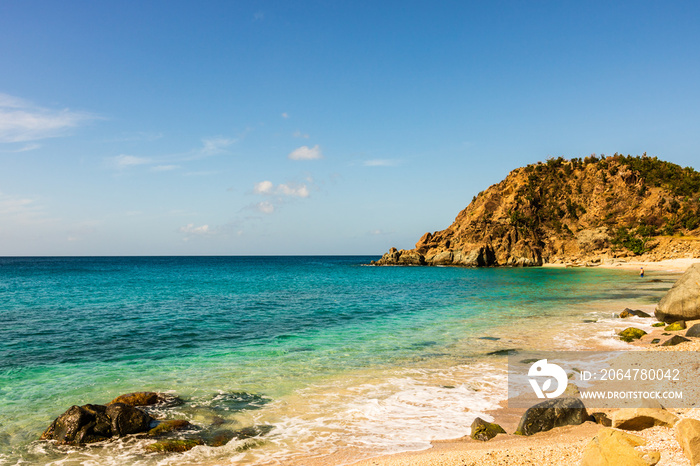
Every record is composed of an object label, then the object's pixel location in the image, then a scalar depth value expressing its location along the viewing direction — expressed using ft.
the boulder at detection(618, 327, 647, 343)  55.92
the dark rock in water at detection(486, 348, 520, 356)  51.24
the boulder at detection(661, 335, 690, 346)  47.01
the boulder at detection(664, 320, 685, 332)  56.24
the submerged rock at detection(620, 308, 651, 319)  74.26
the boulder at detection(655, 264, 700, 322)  60.13
